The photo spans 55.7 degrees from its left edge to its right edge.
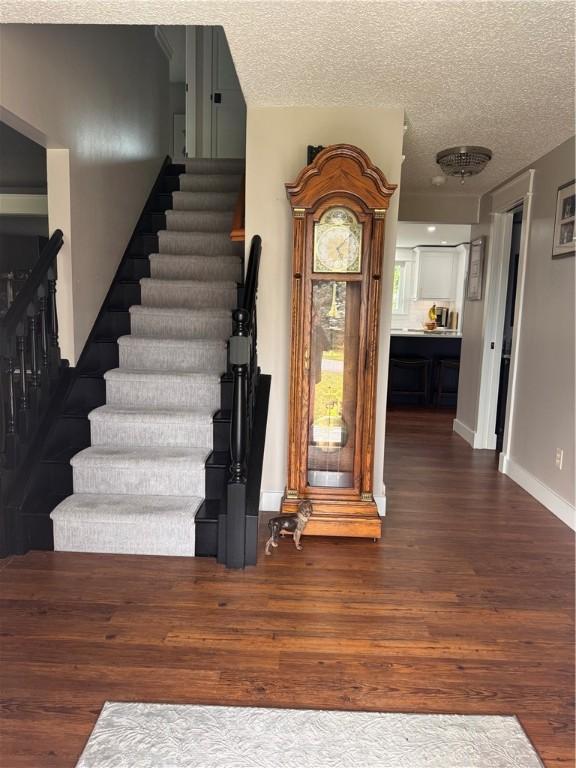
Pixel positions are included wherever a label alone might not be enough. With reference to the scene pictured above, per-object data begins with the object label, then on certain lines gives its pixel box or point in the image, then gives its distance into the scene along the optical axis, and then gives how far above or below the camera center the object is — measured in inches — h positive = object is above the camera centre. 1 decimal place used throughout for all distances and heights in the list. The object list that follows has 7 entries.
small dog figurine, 110.3 -42.2
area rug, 60.8 -48.9
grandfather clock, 110.1 -4.1
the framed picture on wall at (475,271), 207.9 +20.5
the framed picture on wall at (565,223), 137.0 +26.8
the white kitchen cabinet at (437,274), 356.8 +31.2
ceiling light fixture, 137.9 +41.9
